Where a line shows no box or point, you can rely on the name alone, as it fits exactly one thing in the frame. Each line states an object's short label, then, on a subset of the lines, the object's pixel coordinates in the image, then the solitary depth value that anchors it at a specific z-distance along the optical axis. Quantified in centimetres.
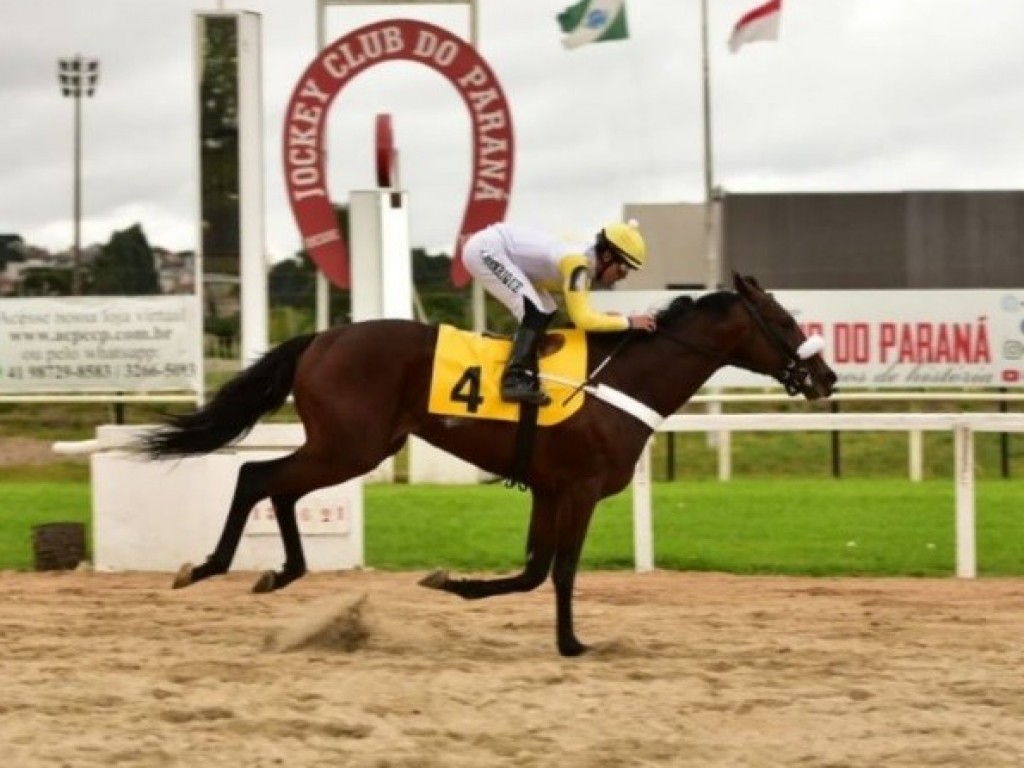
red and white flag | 2911
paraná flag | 2630
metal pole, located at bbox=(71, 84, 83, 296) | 4601
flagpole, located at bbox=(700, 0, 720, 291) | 3092
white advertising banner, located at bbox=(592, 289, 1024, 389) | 2241
